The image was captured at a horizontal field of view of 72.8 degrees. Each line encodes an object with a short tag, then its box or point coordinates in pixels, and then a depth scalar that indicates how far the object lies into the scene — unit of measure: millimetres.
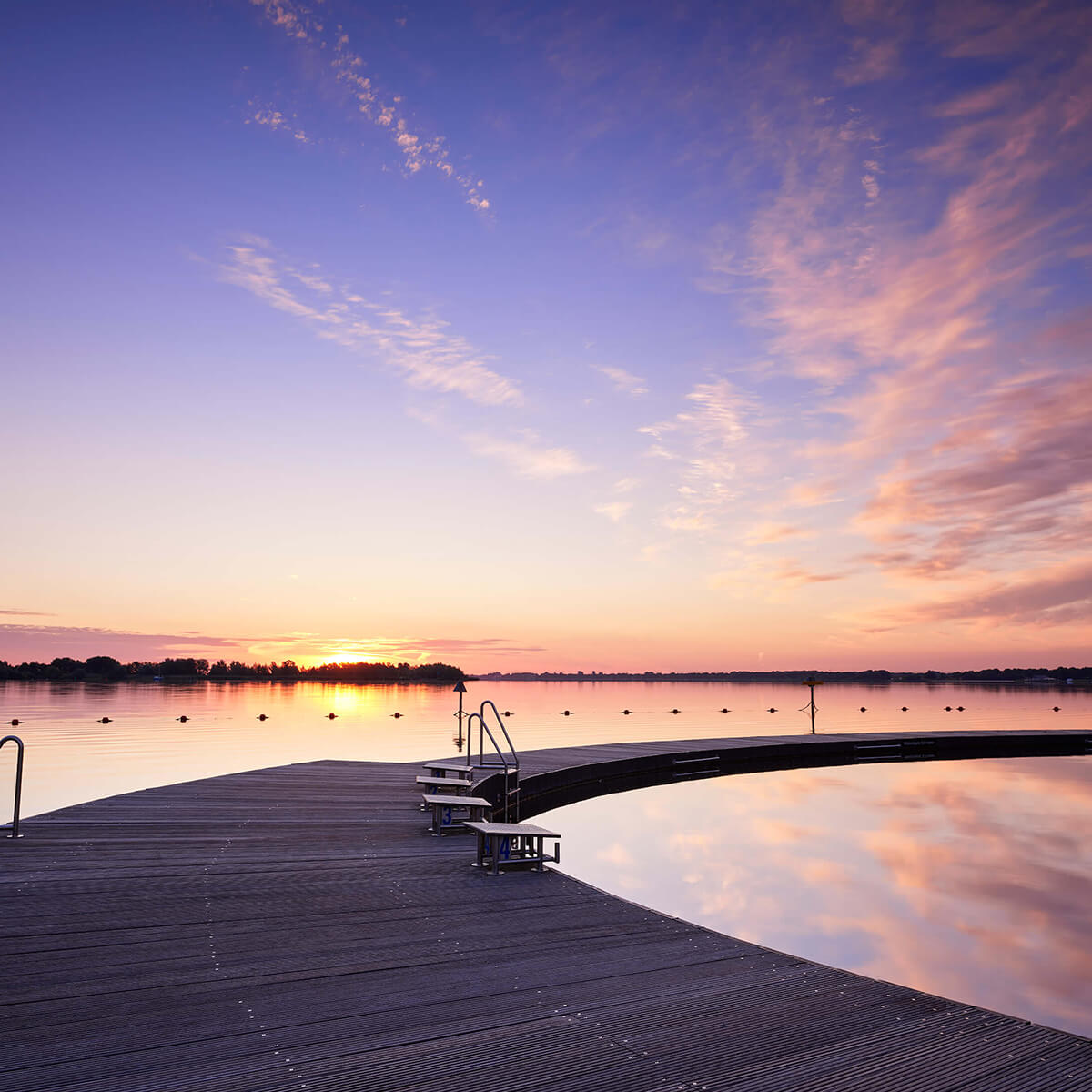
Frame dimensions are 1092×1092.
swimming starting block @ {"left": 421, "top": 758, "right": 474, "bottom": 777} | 11430
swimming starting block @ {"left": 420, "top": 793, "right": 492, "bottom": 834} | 8883
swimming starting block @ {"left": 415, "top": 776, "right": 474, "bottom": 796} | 10938
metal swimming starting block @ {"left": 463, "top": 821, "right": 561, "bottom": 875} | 7207
